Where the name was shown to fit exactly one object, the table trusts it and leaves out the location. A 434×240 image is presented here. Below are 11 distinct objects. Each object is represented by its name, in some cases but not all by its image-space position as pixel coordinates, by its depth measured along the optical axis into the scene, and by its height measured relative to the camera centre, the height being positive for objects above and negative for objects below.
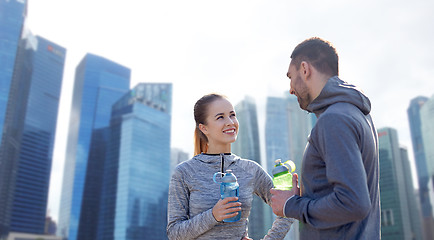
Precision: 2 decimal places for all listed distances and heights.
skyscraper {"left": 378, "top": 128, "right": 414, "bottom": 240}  121.19 +15.68
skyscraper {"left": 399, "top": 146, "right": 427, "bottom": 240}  134.38 +9.84
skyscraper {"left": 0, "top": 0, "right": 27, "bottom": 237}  116.44 +50.29
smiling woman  3.13 +0.38
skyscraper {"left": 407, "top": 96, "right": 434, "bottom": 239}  133.12 +25.70
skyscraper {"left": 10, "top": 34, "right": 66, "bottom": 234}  123.69 +30.63
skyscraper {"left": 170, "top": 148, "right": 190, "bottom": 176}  172.62 +33.40
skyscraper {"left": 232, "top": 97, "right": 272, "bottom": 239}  112.00 +24.89
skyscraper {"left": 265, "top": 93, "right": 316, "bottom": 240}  122.12 +33.83
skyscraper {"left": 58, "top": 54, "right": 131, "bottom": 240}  140.88 +42.09
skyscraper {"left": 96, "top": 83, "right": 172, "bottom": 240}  123.25 +18.33
